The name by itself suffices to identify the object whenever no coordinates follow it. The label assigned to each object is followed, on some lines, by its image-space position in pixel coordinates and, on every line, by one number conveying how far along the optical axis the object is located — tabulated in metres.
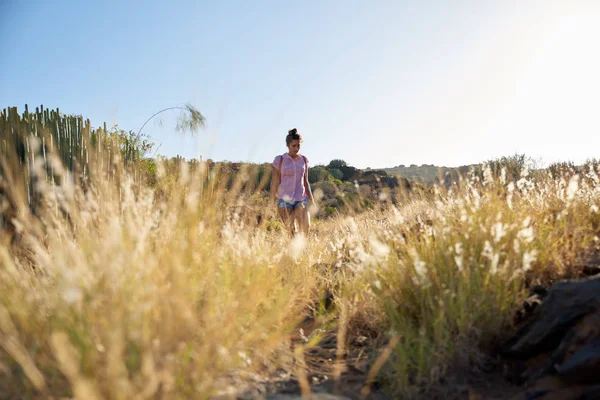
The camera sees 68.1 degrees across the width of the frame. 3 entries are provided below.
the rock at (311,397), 2.22
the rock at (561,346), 1.99
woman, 6.20
